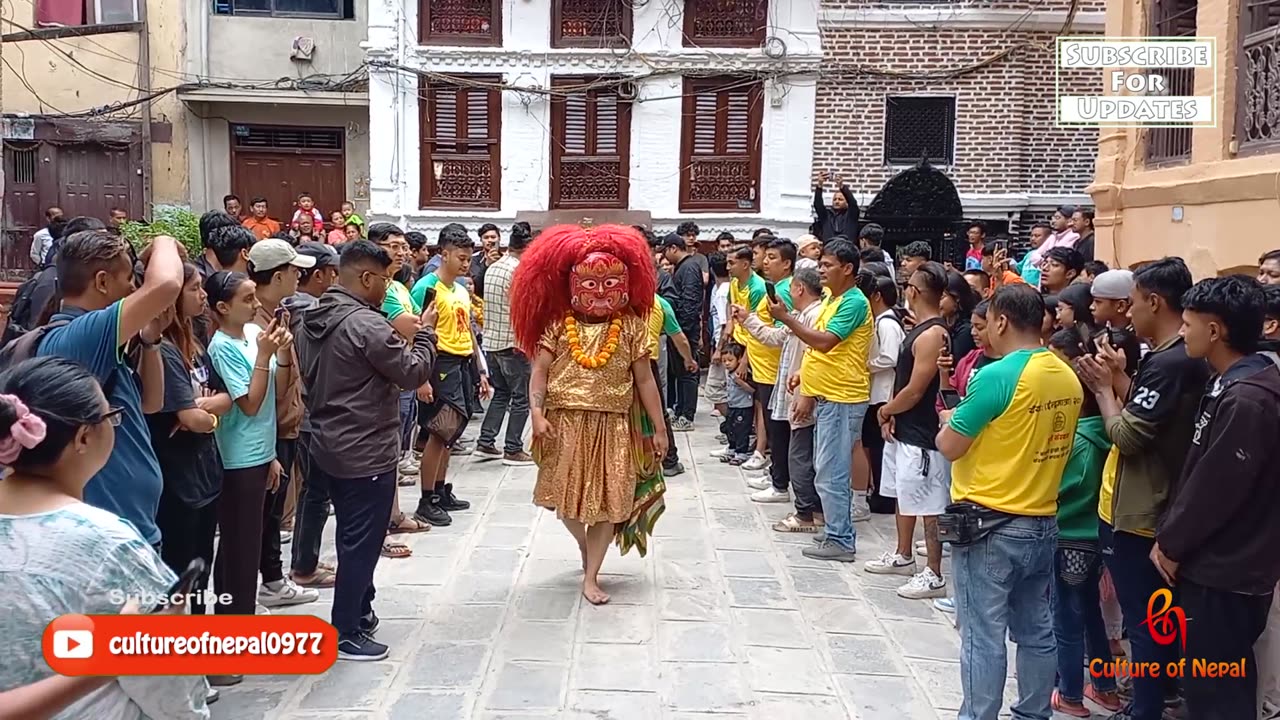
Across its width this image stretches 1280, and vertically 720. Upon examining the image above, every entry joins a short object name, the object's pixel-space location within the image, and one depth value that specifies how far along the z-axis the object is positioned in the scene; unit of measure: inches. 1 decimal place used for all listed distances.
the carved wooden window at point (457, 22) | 565.6
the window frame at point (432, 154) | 568.1
